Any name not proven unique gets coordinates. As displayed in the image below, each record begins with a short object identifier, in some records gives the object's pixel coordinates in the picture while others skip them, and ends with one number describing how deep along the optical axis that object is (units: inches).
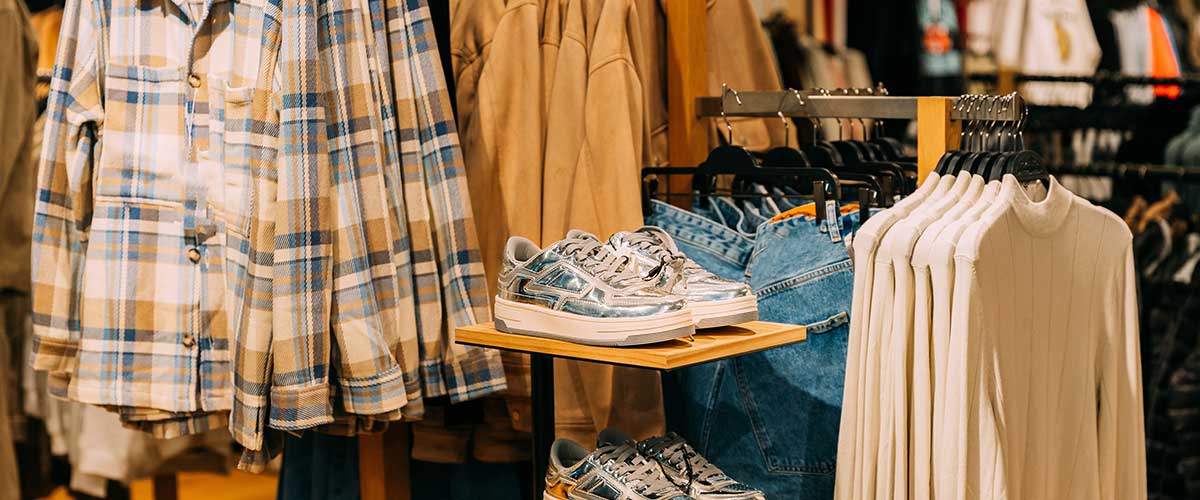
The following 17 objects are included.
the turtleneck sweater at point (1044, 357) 65.5
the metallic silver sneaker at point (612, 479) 66.1
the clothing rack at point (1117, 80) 124.3
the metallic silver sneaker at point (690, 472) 66.8
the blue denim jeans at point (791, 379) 78.2
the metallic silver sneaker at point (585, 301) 61.5
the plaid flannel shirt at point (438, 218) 78.6
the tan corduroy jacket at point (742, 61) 99.6
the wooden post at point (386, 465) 86.4
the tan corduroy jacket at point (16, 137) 108.5
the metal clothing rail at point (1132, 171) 113.1
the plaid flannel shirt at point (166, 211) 76.2
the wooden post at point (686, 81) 92.5
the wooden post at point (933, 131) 75.5
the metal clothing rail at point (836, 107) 74.4
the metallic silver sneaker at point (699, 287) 66.2
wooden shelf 60.3
